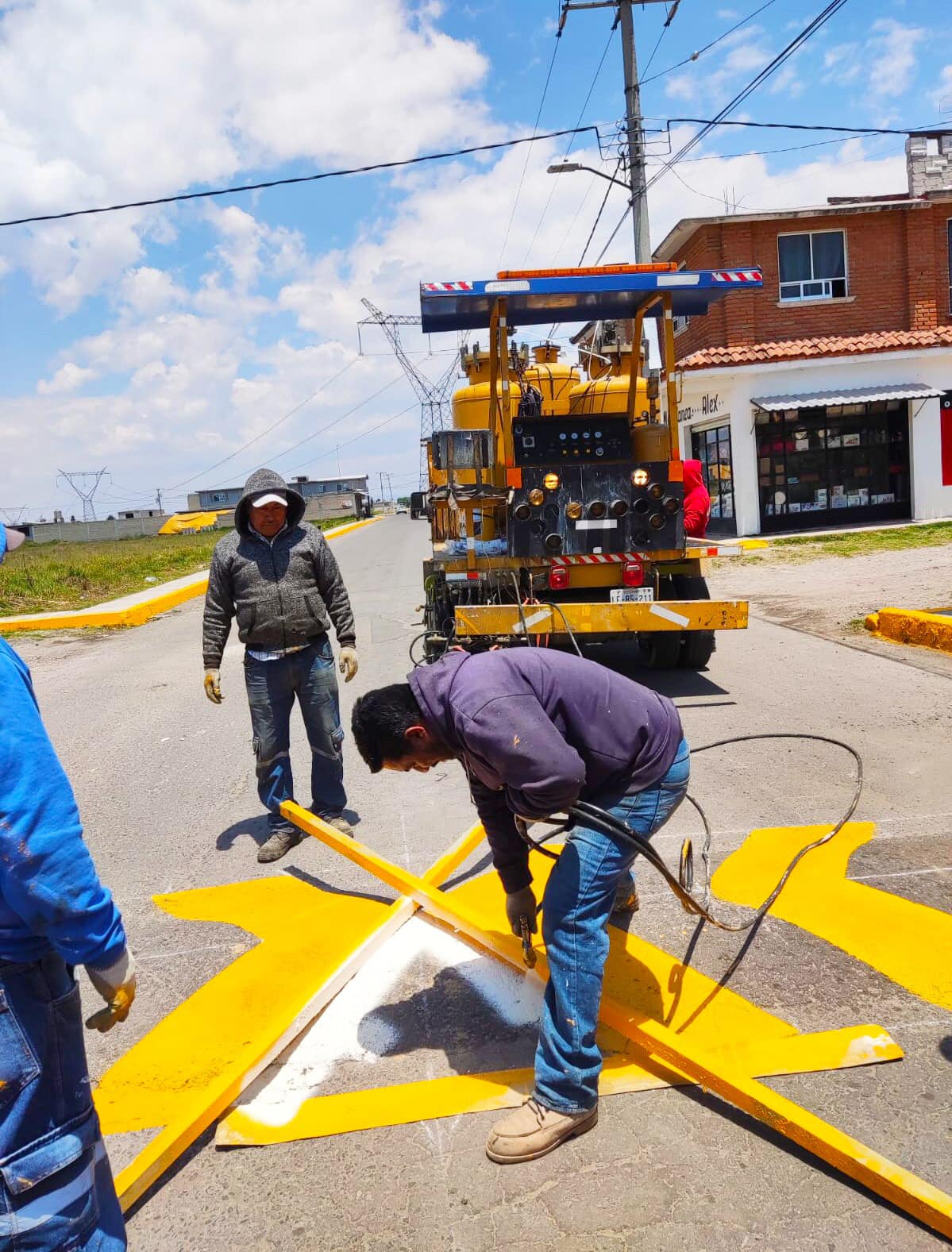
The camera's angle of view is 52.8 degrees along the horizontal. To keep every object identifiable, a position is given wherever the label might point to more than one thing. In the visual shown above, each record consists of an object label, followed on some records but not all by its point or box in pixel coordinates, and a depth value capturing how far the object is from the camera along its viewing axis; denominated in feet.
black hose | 8.91
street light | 60.38
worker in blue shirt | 5.78
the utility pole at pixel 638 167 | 57.57
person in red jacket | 28.96
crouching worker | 8.32
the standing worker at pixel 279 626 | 16.10
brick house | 68.18
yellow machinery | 25.44
